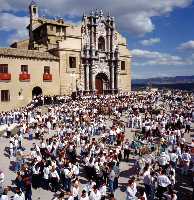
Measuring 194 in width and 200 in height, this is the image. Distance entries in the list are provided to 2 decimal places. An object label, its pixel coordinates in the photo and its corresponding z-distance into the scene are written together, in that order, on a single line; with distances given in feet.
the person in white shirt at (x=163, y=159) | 39.35
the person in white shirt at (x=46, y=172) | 36.85
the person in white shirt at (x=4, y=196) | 29.81
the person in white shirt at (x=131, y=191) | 30.12
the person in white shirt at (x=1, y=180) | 35.43
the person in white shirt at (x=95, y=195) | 29.87
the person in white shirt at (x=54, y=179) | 36.46
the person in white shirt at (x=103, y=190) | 31.90
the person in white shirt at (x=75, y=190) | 31.23
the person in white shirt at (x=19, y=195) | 30.30
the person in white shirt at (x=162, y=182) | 32.61
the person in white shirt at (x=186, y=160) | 40.22
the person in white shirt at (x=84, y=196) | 28.89
